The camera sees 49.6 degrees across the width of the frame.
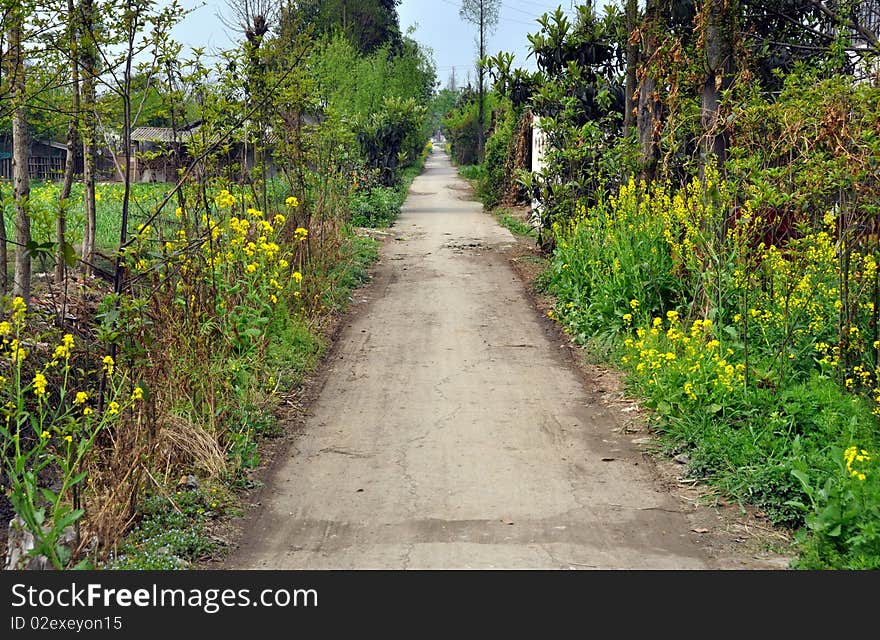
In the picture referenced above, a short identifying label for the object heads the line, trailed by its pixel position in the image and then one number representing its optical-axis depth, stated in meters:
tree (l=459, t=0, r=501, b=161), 61.81
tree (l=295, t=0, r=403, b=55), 44.75
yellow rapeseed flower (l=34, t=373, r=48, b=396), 5.23
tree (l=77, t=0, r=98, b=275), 8.53
